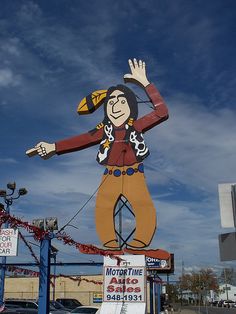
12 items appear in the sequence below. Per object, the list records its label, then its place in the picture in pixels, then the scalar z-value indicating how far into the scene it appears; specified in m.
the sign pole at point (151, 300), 24.06
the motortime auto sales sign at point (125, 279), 14.95
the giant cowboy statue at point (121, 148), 17.83
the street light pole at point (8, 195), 20.29
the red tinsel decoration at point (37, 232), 12.00
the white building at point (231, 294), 136.77
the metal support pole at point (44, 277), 12.15
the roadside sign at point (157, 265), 24.08
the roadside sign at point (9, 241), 15.31
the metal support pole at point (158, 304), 35.59
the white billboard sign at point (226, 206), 6.52
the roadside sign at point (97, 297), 44.72
